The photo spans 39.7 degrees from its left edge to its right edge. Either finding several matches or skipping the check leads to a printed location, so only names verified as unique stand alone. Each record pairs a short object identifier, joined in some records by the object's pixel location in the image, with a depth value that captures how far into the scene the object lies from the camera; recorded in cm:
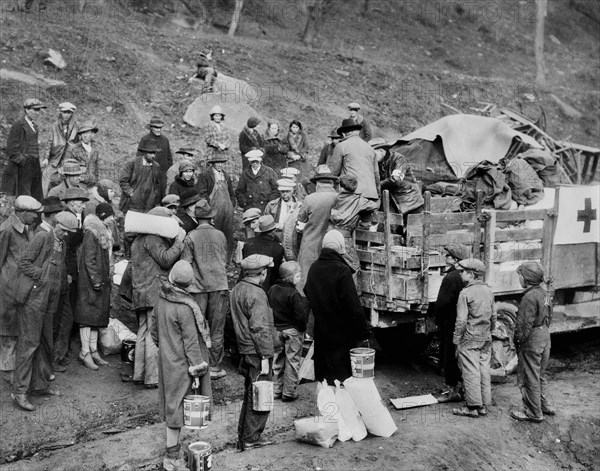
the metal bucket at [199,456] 702
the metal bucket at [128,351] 950
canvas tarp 1180
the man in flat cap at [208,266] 913
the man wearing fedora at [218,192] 1106
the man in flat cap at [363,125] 1369
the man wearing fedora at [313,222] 956
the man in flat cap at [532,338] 916
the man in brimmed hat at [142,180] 1129
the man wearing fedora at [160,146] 1198
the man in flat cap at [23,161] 1150
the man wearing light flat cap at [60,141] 1184
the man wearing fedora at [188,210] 969
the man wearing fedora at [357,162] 998
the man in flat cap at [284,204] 1080
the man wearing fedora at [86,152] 1152
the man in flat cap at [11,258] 883
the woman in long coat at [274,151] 1416
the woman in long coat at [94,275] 932
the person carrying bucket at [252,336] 797
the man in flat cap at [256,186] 1188
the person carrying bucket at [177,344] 757
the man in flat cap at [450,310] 922
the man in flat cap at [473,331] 904
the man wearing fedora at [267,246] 952
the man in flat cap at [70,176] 1038
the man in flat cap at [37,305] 868
